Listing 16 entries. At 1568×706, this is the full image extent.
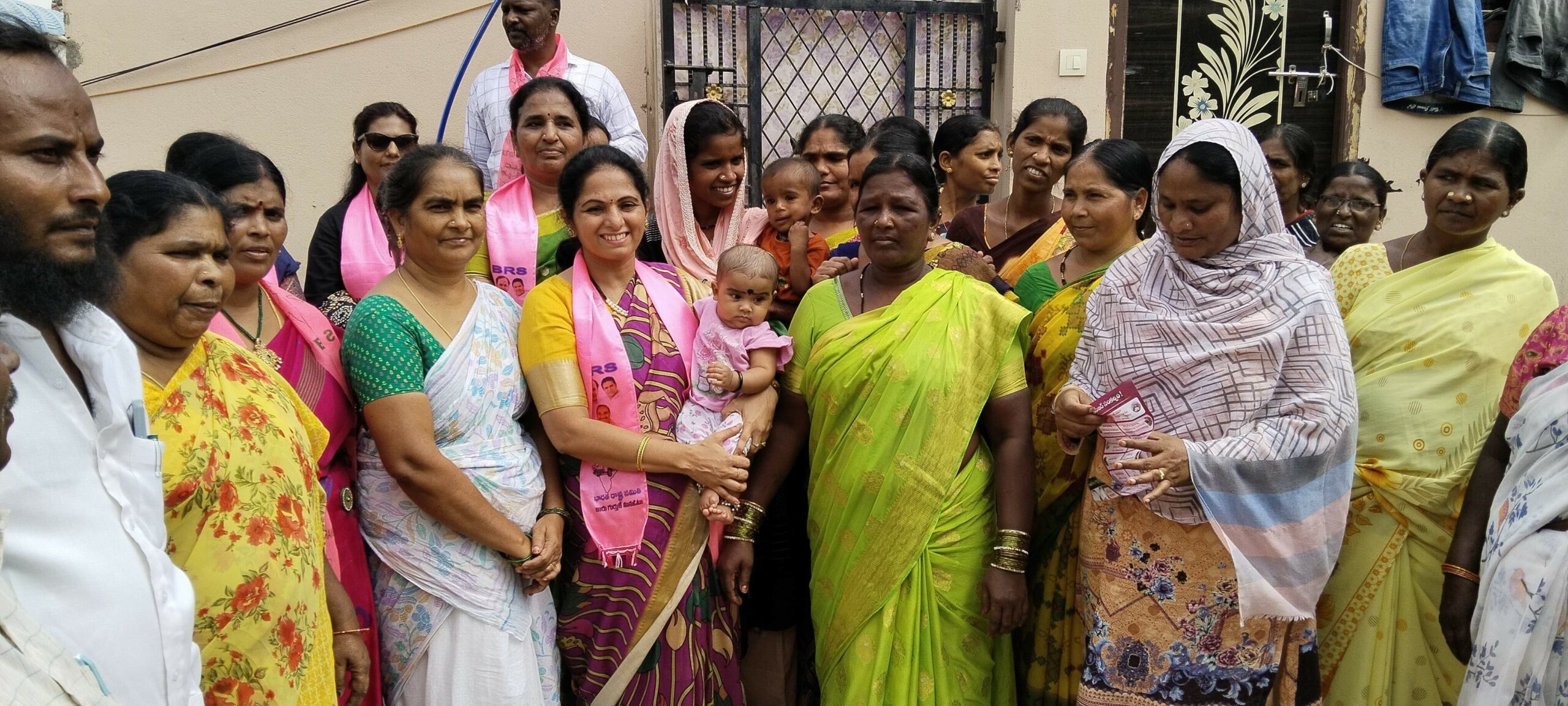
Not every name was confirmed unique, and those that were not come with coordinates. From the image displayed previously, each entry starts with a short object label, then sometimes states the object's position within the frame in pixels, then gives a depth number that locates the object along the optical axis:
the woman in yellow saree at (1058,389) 3.24
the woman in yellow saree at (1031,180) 4.11
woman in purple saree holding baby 2.91
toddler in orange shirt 3.74
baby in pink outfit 3.01
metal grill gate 6.48
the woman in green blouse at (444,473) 2.65
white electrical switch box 6.77
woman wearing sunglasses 3.52
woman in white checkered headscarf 2.72
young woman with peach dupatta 3.76
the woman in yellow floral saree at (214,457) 1.97
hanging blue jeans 7.00
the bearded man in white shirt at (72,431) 1.55
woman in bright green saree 3.00
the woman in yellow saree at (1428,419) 3.01
